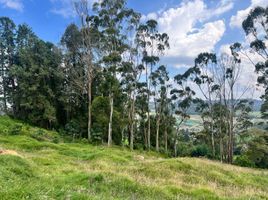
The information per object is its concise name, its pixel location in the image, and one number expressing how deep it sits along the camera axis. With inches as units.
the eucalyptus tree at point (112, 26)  984.2
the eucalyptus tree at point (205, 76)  1098.6
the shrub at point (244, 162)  914.3
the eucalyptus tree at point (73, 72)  1162.8
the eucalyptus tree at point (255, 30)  790.2
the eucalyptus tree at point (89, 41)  1034.4
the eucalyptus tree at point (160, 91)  1185.6
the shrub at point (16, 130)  819.7
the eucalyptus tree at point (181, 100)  1254.8
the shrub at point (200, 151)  1163.5
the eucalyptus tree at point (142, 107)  1179.7
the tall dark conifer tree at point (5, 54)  1229.2
